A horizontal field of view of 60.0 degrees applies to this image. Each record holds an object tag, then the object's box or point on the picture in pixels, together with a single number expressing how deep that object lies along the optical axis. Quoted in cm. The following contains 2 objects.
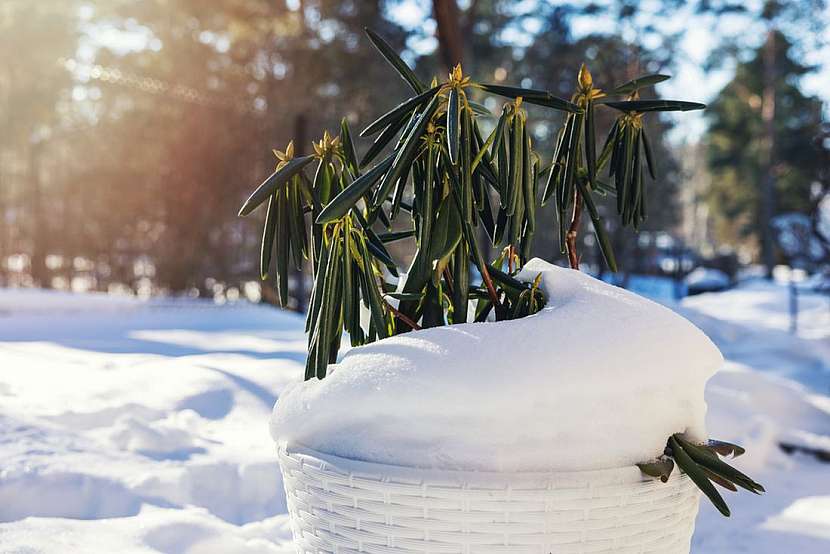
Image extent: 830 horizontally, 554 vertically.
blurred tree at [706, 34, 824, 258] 1514
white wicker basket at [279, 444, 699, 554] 90
